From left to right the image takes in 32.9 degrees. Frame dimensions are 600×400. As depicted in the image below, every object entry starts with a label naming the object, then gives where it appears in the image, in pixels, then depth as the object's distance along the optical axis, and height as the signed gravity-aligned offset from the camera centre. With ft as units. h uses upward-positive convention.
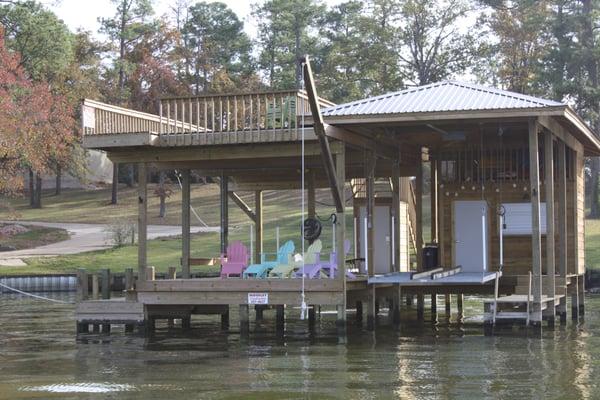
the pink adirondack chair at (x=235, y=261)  74.38 -1.83
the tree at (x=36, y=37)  170.30 +34.82
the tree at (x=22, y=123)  136.26 +16.50
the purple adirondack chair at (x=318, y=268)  69.51 -2.24
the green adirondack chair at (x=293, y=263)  69.92 -1.91
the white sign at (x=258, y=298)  68.95 -4.21
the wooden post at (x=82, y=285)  77.66 -3.57
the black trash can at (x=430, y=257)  86.58 -1.98
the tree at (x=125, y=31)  207.92 +45.18
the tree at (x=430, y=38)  196.44 +37.99
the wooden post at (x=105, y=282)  85.72 -3.73
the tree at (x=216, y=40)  232.32 +46.27
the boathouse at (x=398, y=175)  68.95 +4.93
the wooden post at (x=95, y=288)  80.28 -3.95
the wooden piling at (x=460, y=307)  91.74 -6.90
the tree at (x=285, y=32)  233.14 +47.84
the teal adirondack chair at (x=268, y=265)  72.13 -2.07
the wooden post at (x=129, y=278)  77.25 -3.08
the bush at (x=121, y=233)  160.86 +0.77
